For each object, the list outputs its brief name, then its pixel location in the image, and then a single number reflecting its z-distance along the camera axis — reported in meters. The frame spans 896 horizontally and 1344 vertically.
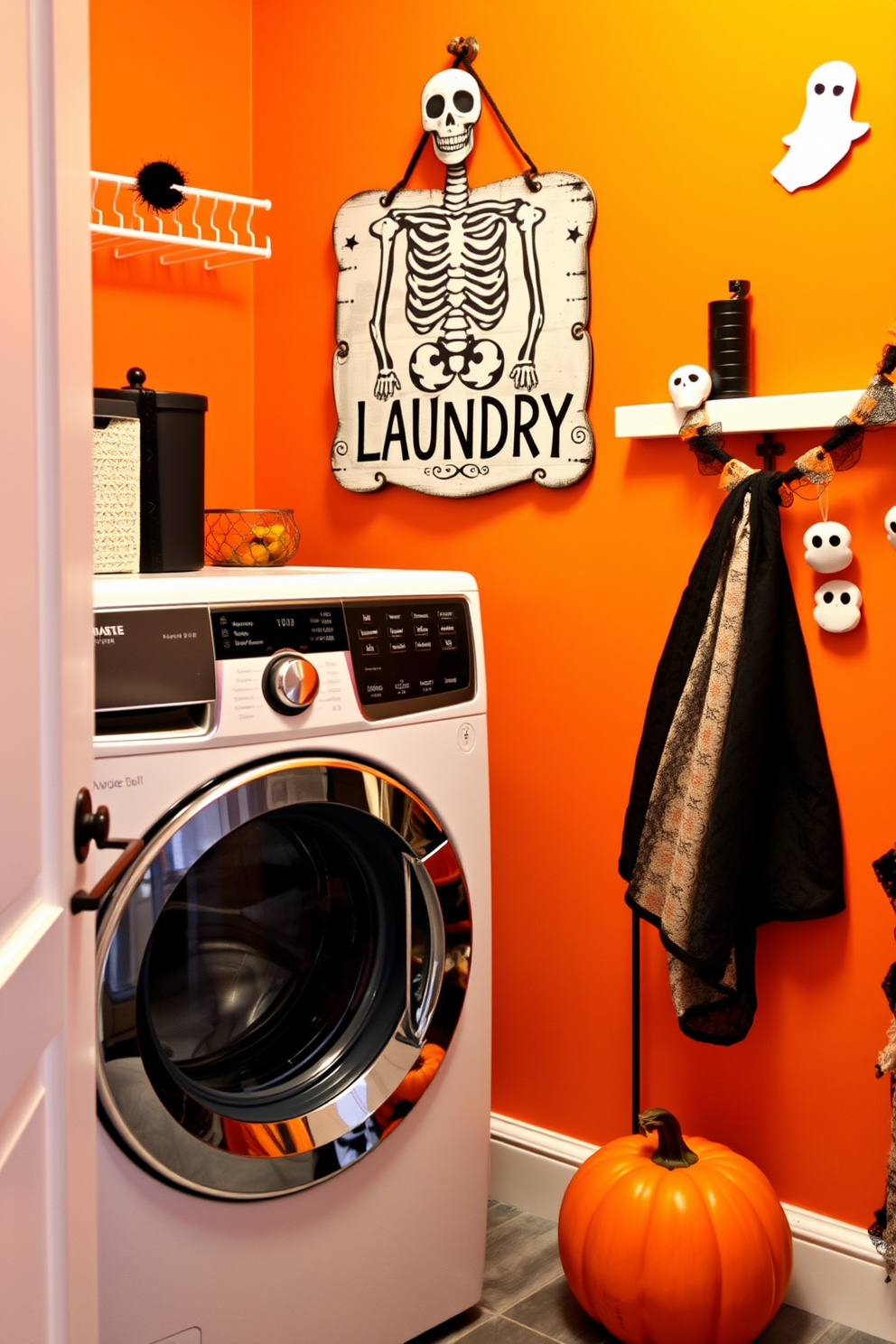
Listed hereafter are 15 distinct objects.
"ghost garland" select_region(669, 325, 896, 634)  1.66
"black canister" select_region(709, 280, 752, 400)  1.79
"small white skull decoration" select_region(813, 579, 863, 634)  1.76
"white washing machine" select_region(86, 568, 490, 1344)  1.40
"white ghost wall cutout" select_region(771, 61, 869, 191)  1.72
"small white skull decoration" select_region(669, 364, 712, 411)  1.81
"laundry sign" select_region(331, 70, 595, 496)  2.06
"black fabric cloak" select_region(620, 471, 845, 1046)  1.71
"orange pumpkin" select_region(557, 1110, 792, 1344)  1.66
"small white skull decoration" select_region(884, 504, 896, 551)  1.64
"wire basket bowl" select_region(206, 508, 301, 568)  2.06
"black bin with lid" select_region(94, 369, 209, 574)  1.79
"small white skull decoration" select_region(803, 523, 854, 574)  1.72
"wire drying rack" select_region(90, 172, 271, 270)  2.17
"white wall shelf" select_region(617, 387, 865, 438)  1.72
